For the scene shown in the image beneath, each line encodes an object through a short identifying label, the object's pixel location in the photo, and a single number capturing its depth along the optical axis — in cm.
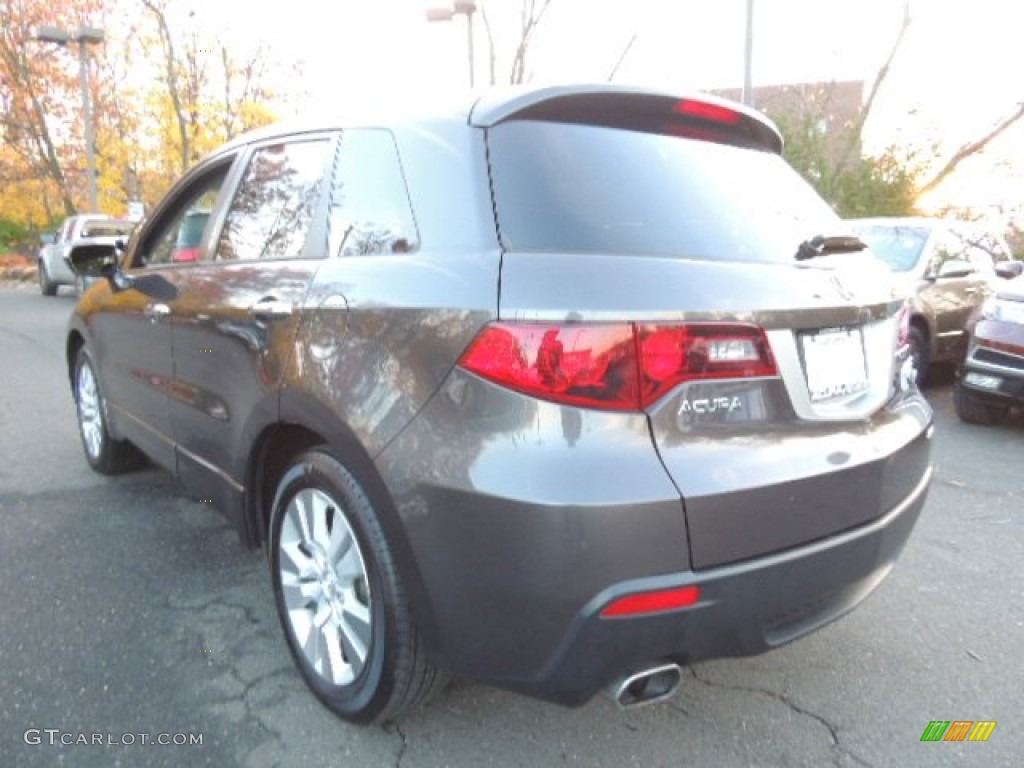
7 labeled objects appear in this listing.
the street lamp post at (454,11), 1208
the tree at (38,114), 2792
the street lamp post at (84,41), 2097
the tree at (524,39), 1480
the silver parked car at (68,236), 1795
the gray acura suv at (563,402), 177
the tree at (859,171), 1334
